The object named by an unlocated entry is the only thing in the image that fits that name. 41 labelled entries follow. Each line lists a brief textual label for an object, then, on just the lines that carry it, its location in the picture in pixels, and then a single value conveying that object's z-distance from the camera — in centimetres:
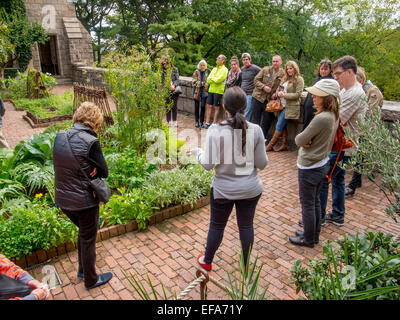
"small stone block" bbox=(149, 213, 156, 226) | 417
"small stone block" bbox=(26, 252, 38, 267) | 332
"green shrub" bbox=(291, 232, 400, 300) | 161
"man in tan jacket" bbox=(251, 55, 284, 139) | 664
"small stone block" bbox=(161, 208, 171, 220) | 429
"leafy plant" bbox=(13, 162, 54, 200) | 423
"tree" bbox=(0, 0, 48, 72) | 1476
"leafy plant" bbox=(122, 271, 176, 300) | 293
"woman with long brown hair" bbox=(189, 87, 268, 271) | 269
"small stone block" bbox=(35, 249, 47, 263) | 338
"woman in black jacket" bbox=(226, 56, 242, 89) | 746
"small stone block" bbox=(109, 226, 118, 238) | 391
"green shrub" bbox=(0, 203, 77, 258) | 321
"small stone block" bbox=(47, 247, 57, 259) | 346
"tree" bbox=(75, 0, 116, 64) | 2806
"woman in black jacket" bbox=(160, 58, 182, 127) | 739
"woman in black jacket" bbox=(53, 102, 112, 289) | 268
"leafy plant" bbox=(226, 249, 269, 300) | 173
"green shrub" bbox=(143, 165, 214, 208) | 428
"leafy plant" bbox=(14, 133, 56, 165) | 484
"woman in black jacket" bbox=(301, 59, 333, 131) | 507
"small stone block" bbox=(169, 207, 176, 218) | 434
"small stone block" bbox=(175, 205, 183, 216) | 440
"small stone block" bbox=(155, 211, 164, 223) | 422
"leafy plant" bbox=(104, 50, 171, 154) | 564
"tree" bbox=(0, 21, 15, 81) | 1102
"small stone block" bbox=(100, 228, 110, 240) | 385
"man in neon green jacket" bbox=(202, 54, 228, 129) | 777
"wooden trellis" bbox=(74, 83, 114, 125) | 684
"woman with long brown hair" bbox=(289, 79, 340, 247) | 316
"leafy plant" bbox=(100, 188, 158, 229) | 400
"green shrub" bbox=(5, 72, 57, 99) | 1220
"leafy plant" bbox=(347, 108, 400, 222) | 200
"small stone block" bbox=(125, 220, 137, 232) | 402
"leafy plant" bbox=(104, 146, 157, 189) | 476
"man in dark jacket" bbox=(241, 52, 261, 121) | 730
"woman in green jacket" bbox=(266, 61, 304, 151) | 607
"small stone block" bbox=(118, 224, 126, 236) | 396
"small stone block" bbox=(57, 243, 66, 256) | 354
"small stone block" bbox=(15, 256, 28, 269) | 326
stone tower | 1694
